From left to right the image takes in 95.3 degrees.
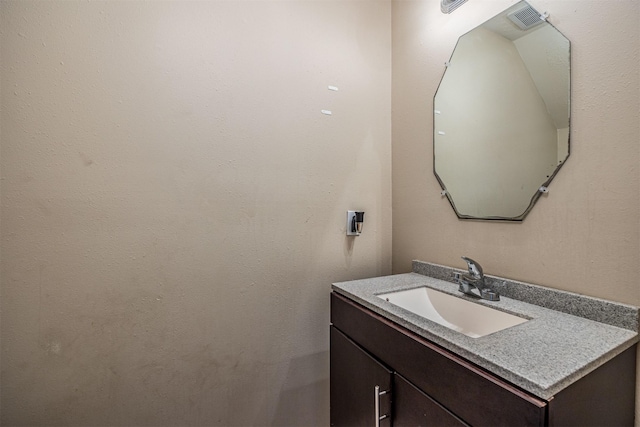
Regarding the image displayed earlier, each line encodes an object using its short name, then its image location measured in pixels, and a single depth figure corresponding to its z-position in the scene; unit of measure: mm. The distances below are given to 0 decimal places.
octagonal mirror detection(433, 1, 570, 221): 1023
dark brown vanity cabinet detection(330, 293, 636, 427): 631
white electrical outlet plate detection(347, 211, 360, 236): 1582
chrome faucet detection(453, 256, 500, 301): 1132
